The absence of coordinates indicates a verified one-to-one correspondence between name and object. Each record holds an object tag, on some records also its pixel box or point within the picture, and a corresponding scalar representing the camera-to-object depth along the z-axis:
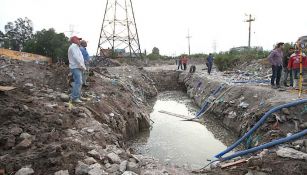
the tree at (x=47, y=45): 31.55
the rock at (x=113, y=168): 3.78
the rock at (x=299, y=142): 4.59
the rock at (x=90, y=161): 3.82
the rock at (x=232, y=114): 8.23
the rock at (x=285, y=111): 5.90
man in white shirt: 6.10
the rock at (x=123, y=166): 3.85
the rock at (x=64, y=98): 6.49
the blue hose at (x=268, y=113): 5.84
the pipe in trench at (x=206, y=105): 10.51
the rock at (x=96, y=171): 3.53
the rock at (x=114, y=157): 4.14
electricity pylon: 22.12
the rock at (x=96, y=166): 3.72
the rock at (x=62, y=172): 3.43
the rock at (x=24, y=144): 3.91
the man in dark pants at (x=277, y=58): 8.34
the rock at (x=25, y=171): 3.38
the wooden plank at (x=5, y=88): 5.46
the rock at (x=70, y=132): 4.64
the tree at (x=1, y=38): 41.21
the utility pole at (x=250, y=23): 28.94
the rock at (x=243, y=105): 7.94
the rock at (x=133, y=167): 3.93
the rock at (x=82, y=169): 3.52
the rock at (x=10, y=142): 3.92
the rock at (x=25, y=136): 4.15
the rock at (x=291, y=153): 4.11
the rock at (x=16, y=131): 4.18
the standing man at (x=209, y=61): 16.80
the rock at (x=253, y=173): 3.96
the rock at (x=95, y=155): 4.08
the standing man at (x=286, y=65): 9.59
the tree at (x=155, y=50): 47.88
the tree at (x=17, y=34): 42.31
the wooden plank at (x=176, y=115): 9.96
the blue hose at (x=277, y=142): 4.66
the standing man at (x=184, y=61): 21.20
